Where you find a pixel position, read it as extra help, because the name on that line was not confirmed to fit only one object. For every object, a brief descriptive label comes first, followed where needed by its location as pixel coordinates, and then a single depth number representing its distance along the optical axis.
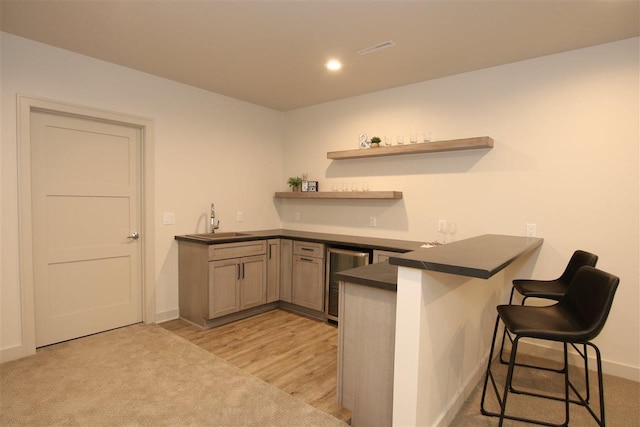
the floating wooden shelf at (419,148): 3.23
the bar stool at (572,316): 1.71
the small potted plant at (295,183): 4.77
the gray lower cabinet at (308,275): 3.92
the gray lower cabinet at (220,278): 3.60
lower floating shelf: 3.87
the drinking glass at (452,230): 3.44
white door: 3.09
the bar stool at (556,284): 2.48
